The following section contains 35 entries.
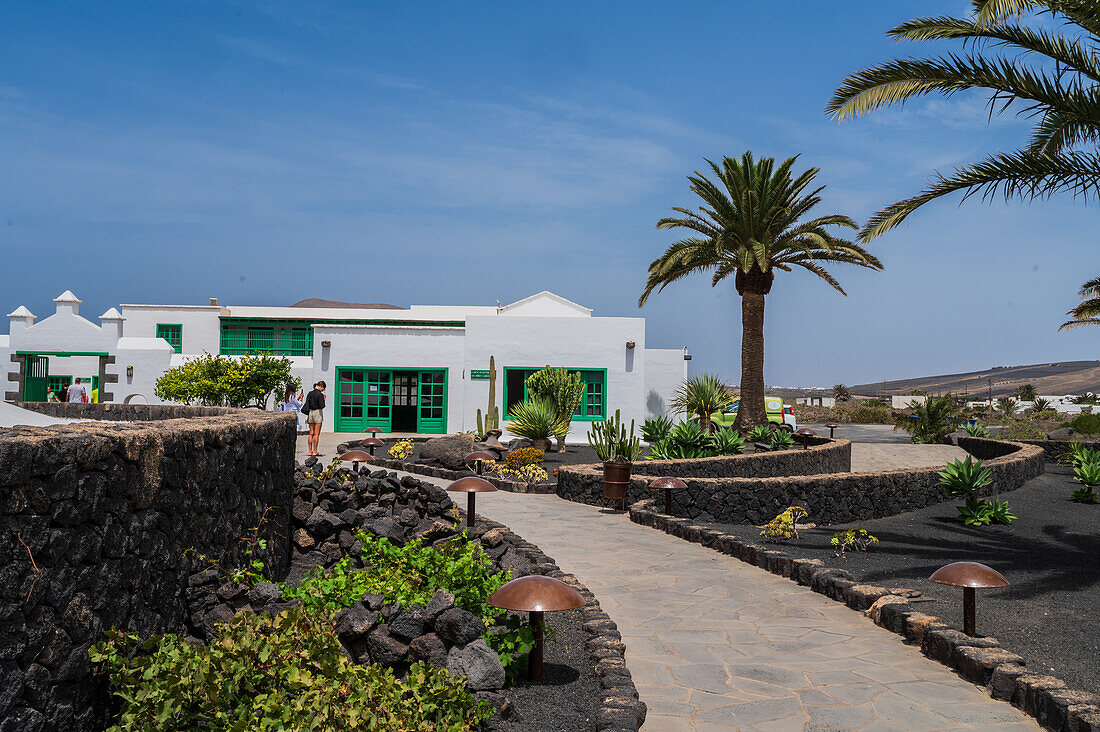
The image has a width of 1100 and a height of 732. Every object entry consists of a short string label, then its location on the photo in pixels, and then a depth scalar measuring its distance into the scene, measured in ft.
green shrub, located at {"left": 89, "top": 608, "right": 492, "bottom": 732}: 12.02
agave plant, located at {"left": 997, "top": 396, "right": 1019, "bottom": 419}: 160.67
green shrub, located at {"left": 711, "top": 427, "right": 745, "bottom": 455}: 54.54
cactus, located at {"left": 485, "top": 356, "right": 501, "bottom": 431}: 74.79
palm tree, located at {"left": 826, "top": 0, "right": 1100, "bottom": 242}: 29.43
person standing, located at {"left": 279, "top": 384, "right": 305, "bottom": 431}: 75.41
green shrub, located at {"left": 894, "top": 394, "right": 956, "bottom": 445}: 94.27
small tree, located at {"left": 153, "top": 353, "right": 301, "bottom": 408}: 72.49
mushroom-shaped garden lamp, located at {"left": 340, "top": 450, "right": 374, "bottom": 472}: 34.06
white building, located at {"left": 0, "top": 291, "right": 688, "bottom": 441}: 86.63
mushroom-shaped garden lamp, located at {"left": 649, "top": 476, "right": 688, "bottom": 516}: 35.19
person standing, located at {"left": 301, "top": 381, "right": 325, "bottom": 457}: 57.21
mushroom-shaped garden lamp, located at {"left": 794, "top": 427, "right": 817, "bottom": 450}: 72.11
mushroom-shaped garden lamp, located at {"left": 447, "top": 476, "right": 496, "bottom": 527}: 28.14
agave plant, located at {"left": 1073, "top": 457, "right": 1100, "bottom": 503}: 49.75
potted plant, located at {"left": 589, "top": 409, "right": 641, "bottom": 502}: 39.60
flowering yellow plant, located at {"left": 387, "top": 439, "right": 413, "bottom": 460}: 58.95
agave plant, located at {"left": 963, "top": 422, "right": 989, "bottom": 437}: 93.77
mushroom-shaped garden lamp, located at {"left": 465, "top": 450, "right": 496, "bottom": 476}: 43.75
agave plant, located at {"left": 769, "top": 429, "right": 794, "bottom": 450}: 65.72
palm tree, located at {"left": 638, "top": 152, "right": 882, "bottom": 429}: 71.92
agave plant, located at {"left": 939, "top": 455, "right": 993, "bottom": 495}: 41.96
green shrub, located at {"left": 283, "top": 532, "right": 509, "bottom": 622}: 17.52
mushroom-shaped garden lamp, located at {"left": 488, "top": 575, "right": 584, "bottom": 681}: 15.72
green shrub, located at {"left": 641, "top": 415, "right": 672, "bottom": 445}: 58.85
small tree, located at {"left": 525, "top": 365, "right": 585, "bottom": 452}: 72.79
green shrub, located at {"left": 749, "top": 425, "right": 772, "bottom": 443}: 68.18
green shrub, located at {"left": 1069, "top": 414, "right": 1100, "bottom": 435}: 86.16
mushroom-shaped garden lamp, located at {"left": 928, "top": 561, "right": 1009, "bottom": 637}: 18.97
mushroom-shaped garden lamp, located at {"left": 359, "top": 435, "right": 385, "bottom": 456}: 54.27
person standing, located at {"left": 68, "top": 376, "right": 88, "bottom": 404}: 72.43
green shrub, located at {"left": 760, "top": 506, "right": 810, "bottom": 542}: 31.91
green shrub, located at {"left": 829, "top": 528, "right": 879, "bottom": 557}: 30.55
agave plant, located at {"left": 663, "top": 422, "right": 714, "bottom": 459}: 53.47
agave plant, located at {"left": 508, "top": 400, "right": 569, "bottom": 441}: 67.72
